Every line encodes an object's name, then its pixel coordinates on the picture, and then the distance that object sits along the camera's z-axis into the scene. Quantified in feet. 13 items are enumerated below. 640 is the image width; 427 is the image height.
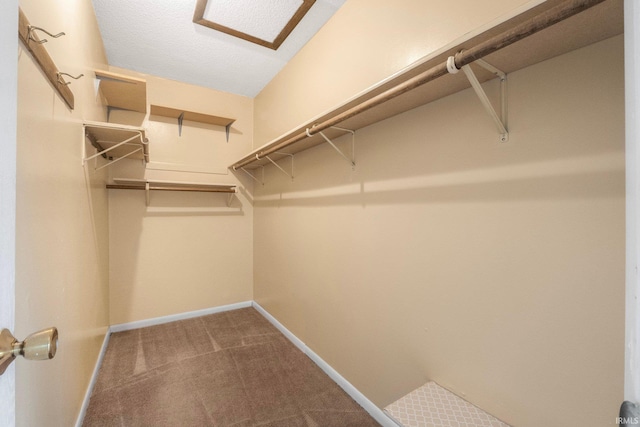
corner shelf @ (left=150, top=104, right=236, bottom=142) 9.01
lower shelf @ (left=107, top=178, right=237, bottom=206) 8.41
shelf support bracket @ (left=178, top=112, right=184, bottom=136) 9.76
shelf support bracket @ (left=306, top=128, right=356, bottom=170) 5.75
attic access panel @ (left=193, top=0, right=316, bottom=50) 5.91
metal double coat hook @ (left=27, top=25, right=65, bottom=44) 2.63
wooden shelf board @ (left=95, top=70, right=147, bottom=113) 6.29
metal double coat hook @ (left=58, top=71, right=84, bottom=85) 3.60
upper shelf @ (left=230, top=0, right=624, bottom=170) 2.31
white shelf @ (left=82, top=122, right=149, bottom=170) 5.48
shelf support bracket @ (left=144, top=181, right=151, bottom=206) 8.67
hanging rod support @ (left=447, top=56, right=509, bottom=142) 2.88
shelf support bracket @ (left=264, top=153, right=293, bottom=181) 8.17
